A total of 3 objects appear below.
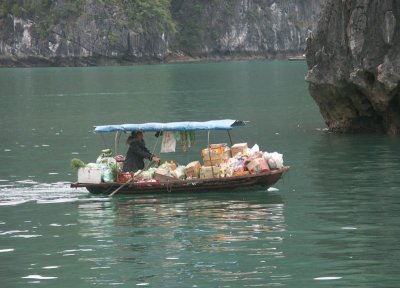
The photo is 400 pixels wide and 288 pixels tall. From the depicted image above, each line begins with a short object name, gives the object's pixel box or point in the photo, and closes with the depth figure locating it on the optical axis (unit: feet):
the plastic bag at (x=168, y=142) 107.45
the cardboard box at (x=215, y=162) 102.47
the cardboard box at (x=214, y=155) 102.63
